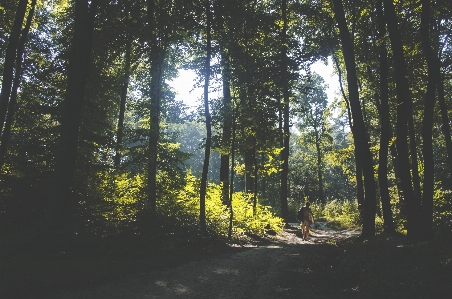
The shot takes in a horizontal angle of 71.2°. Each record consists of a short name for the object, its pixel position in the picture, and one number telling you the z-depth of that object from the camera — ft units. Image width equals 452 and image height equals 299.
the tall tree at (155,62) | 43.64
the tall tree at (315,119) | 111.24
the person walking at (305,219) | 54.19
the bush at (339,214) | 82.81
